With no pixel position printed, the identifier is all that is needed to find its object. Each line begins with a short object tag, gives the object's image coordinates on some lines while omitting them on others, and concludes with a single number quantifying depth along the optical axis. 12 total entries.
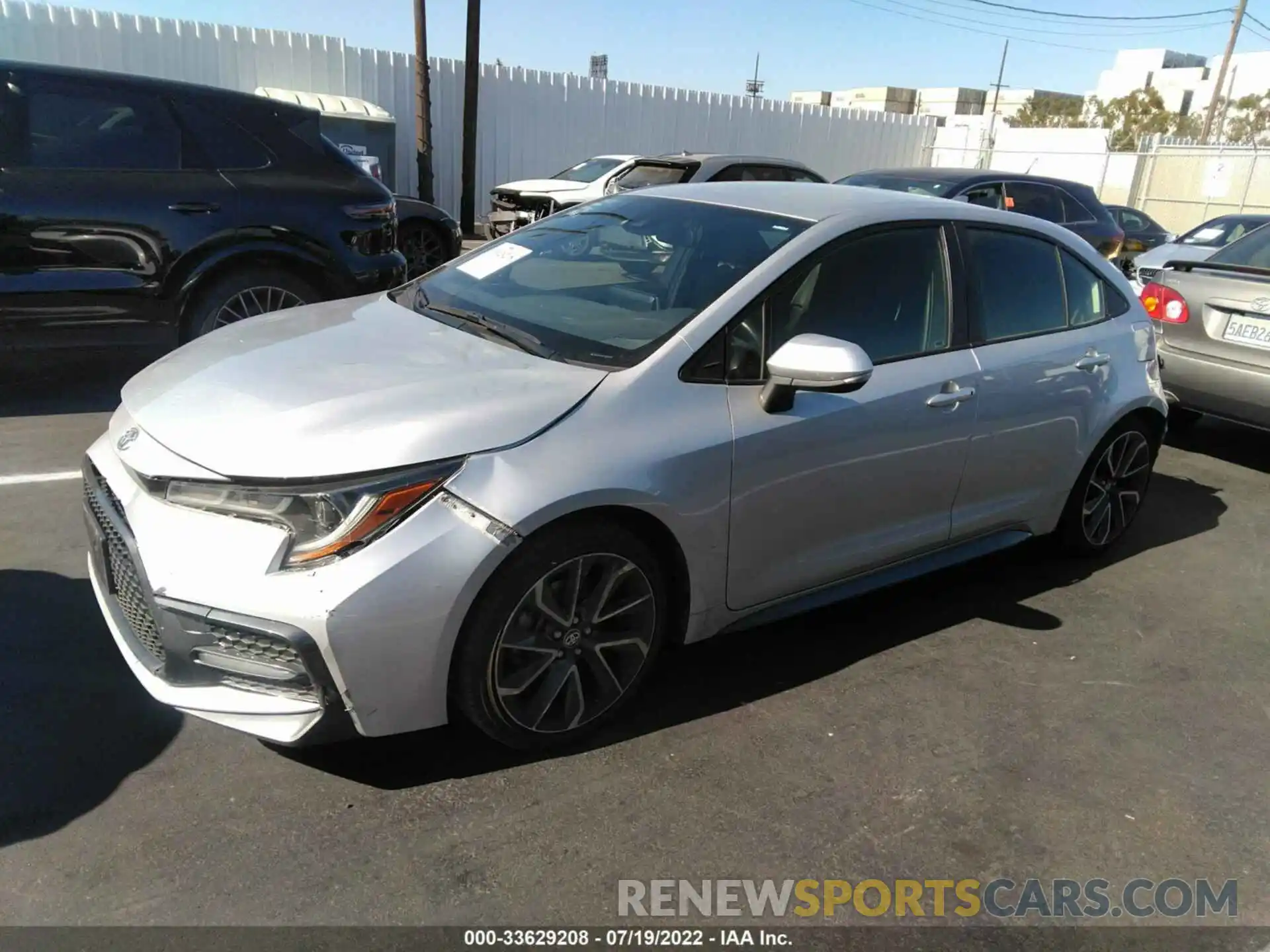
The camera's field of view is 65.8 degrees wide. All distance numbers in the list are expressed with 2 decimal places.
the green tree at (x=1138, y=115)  56.81
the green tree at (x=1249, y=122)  51.75
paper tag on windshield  3.86
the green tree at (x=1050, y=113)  61.56
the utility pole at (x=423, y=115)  16.06
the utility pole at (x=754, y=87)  79.06
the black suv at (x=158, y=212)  5.36
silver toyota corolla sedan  2.46
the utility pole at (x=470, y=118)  16.31
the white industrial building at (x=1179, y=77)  68.62
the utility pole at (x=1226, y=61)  35.34
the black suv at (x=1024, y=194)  9.51
